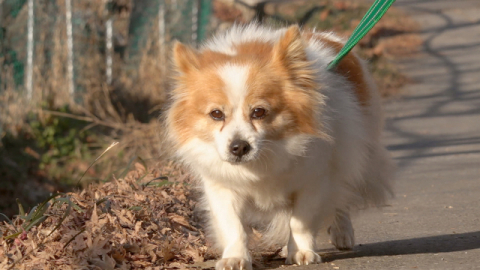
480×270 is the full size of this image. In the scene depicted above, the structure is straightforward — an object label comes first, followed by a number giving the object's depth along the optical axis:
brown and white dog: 7.45
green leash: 8.02
